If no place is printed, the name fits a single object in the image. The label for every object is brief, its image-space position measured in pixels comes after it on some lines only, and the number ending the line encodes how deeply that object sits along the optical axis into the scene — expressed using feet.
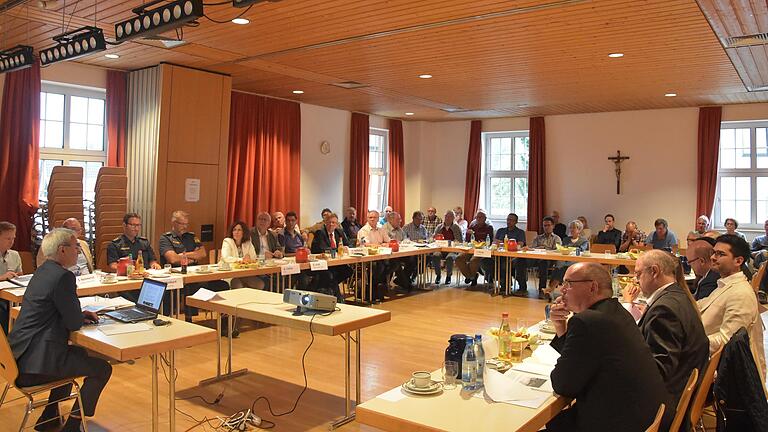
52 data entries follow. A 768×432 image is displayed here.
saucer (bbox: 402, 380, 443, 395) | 8.13
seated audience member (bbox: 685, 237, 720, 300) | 13.32
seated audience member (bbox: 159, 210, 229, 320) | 21.53
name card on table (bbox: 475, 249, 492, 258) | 28.32
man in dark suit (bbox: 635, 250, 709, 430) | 8.52
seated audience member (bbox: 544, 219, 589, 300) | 29.09
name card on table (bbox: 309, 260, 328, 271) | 21.99
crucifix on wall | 35.37
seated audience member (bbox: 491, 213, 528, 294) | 29.86
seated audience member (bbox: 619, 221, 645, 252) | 31.04
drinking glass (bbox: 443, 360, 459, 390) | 8.61
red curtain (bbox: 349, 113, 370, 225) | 36.88
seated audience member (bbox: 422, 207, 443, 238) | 36.40
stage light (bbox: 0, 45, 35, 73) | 17.81
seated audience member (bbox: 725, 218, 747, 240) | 30.37
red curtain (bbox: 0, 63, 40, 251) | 22.29
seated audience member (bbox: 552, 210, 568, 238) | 35.65
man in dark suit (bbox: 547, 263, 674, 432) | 7.39
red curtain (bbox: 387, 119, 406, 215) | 39.93
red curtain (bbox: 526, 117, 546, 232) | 37.50
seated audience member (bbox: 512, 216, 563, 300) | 29.91
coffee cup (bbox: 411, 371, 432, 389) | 8.25
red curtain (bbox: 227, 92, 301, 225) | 29.94
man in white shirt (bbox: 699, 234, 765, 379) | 10.85
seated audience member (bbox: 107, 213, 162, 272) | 19.88
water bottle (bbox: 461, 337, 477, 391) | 8.50
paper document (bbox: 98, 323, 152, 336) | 11.18
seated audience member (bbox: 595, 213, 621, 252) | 32.91
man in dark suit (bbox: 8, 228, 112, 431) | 10.67
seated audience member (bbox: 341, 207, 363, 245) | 31.83
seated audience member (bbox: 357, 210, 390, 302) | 27.66
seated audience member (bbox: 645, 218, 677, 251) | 30.07
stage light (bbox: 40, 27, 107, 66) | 15.97
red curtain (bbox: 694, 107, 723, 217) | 32.58
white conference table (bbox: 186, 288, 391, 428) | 12.10
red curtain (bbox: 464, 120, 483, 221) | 39.91
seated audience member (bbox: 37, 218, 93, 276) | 18.37
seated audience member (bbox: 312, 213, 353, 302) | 25.00
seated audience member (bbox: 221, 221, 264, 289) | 22.42
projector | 12.76
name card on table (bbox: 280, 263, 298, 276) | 21.01
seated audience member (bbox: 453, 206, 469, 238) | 37.93
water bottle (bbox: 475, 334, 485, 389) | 8.58
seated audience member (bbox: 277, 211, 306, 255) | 26.18
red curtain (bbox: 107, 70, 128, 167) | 25.14
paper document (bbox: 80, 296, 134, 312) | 12.82
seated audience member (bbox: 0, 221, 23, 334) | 16.90
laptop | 12.07
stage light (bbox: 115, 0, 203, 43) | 13.35
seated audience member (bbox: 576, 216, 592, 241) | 30.56
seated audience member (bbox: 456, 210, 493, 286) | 30.81
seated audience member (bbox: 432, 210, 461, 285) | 32.17
